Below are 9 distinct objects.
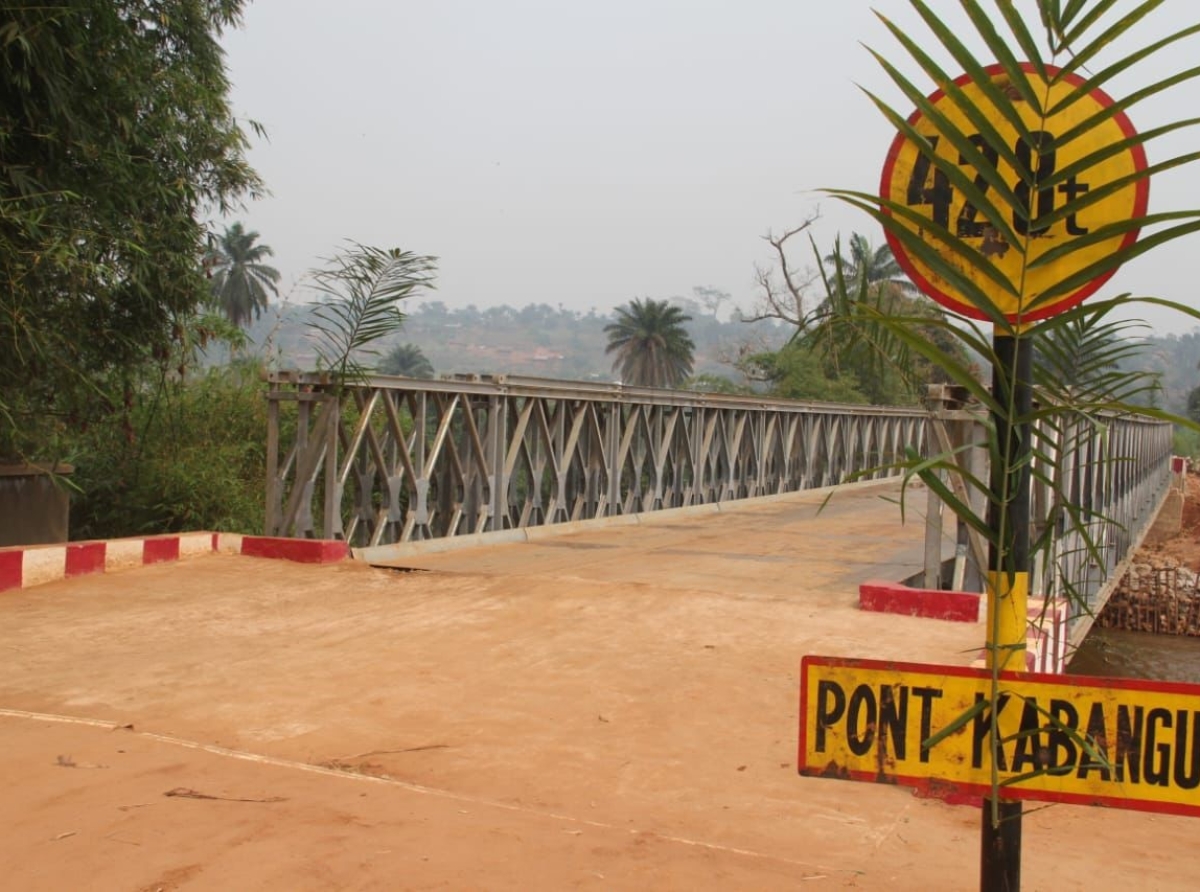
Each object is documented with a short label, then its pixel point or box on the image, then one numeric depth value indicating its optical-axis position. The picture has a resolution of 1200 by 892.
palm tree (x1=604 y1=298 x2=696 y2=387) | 56.19
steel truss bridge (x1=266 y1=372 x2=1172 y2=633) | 9.73
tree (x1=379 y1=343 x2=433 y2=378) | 66.00
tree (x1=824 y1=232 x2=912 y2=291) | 41.06
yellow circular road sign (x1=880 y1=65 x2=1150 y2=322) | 2.12
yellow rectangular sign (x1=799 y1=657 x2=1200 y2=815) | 2.01
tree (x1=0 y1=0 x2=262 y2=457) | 8.18
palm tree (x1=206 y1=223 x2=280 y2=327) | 52.31
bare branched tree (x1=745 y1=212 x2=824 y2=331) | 34.20
